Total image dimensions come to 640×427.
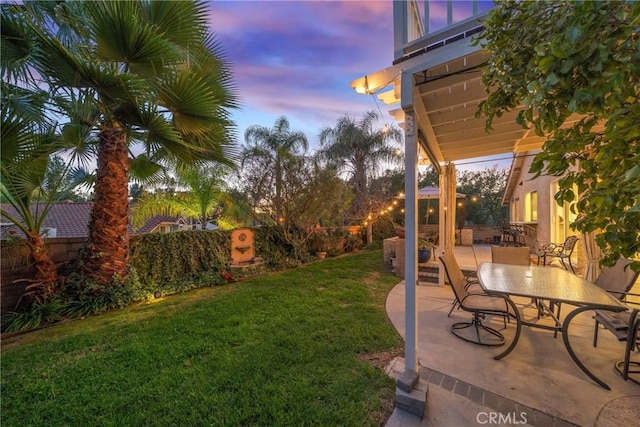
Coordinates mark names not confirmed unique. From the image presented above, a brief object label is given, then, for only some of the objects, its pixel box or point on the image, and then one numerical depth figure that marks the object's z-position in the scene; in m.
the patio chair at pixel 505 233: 10.70
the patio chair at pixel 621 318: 2.38
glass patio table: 2.46
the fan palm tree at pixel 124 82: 3.35
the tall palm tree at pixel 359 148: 13.77
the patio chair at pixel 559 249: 6.10
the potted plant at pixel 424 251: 6.26
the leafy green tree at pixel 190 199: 8.49
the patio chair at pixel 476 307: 3.10
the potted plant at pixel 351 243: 11.49
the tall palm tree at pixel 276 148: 8.48
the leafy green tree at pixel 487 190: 22.00
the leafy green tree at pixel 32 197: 3.39
